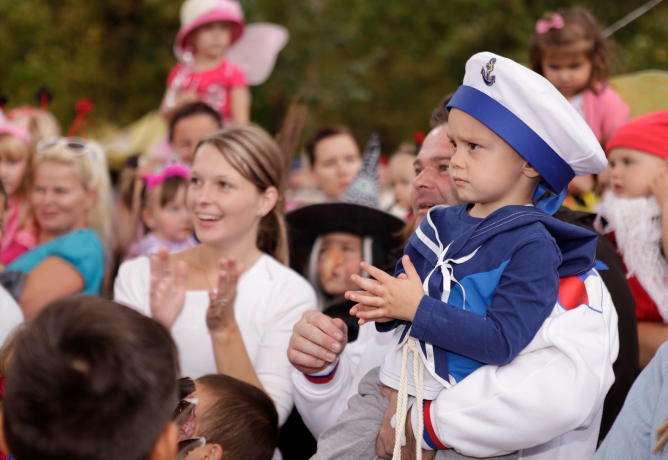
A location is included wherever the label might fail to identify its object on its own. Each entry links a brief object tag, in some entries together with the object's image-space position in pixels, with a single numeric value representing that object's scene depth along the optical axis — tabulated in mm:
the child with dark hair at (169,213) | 4582
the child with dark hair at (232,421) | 2170
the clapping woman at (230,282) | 2832
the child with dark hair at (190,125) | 5086
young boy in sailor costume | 1818
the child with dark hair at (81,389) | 1350
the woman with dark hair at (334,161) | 5547
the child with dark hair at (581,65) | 4043
